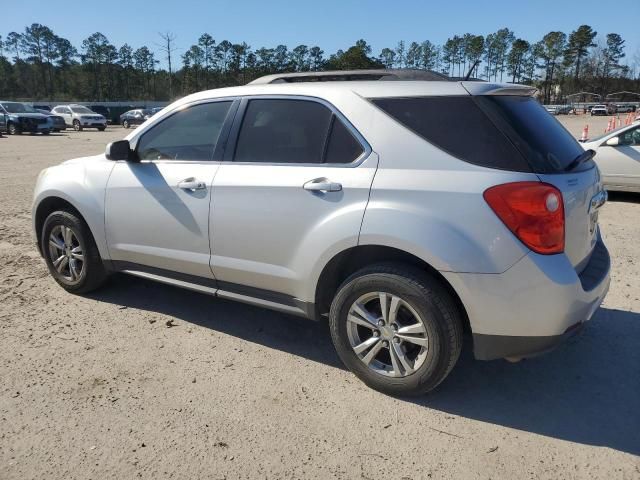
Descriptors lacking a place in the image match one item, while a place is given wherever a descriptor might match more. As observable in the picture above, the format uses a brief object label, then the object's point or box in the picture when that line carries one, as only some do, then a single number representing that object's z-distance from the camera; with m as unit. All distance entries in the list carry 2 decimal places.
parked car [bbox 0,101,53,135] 28.61
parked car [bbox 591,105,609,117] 76.56
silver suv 2.68
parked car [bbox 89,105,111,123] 53.22
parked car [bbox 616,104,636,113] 84.64
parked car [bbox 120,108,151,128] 41.38
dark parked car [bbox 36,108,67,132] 31.59
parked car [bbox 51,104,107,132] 35.97
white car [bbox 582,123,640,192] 8.79
